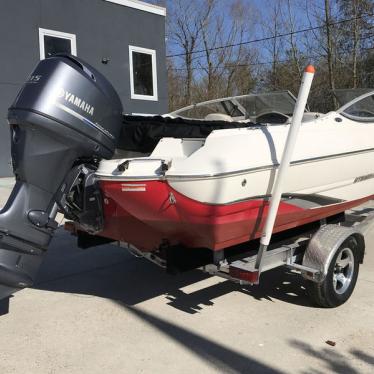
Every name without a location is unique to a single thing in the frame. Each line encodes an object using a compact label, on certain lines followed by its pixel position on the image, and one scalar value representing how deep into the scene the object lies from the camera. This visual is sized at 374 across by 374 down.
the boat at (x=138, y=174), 3.49
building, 12.02
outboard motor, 3.51
